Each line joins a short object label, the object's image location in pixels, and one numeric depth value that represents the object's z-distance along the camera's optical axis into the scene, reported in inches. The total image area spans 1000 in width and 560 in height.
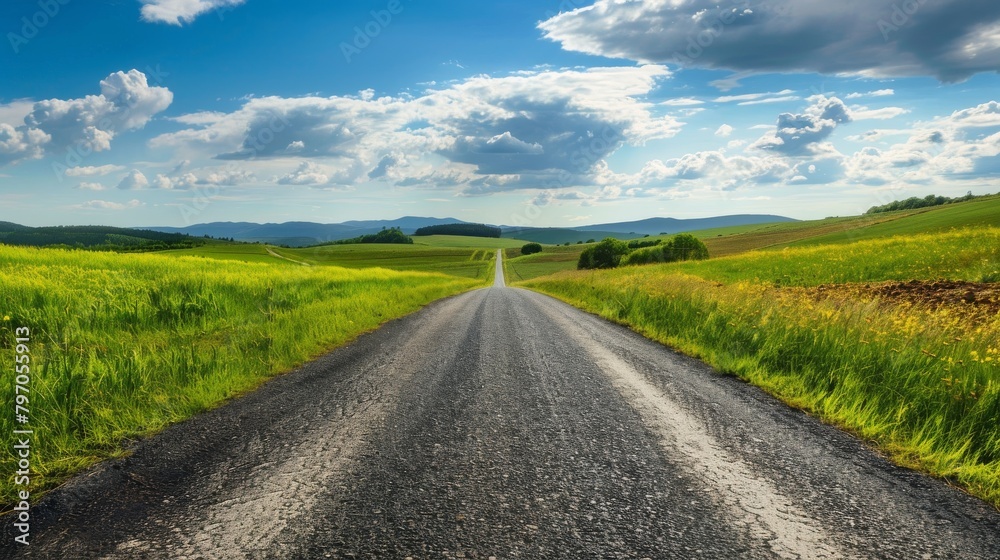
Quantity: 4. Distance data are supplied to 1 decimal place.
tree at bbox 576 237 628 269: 3437.7
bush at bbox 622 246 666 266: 2620.6
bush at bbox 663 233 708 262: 2564.0
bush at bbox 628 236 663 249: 3380.2
